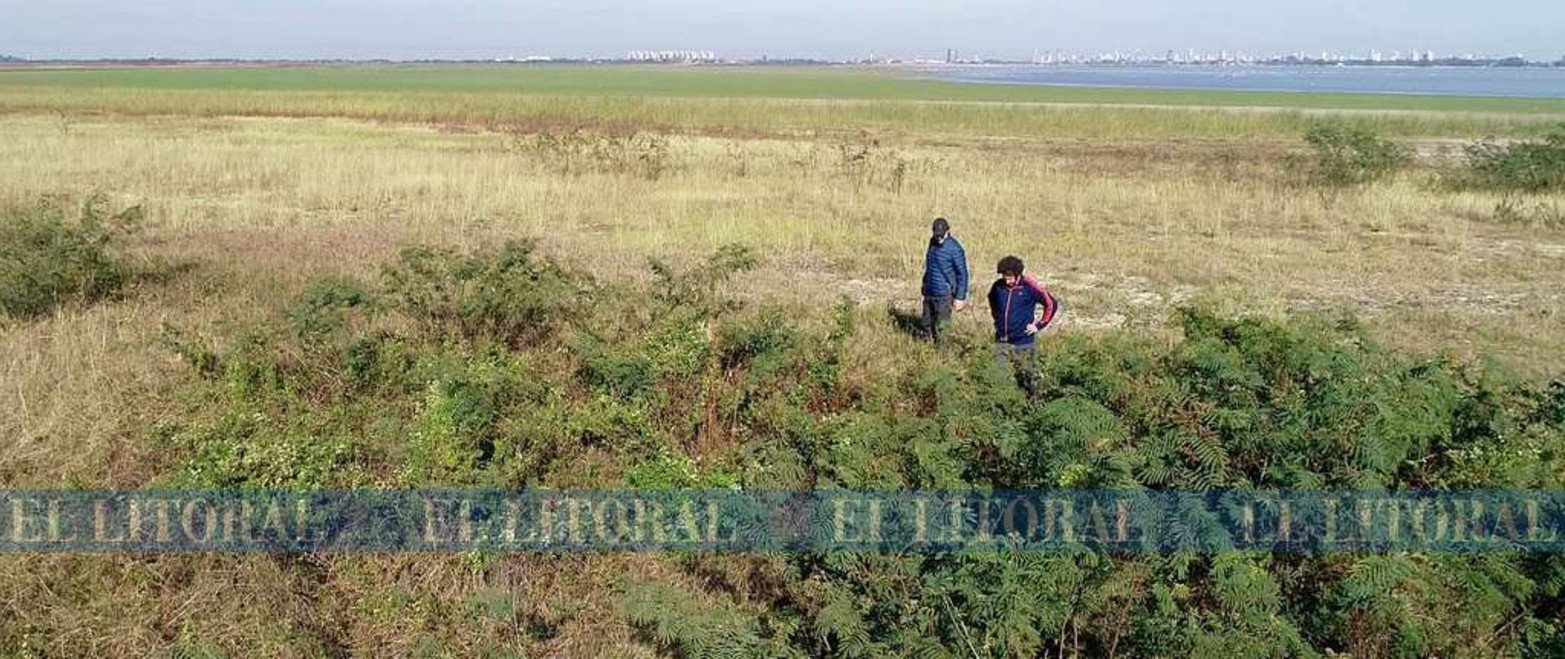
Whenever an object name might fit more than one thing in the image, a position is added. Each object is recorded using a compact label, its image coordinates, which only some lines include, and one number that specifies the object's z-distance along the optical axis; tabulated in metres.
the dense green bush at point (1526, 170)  20.41
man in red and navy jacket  7.50
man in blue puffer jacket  8.52
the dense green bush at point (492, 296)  8.05
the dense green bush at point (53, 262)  8.63
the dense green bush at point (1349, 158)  21.03
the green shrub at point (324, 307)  7.12
